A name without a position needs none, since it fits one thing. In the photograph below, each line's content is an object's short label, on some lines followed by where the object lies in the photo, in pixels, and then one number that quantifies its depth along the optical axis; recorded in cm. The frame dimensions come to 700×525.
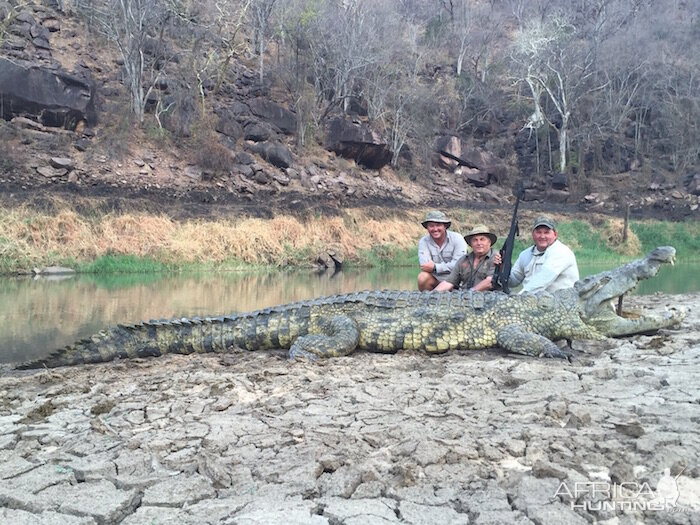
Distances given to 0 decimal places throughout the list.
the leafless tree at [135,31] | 2402
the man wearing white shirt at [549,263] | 569
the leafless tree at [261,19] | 3103
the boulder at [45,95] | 2091
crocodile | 515
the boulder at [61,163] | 1928
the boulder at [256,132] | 2638
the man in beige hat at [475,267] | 645
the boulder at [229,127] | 2580
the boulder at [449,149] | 3312
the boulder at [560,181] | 3281
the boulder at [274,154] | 2531
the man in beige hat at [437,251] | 698
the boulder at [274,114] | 2831
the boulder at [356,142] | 2875
